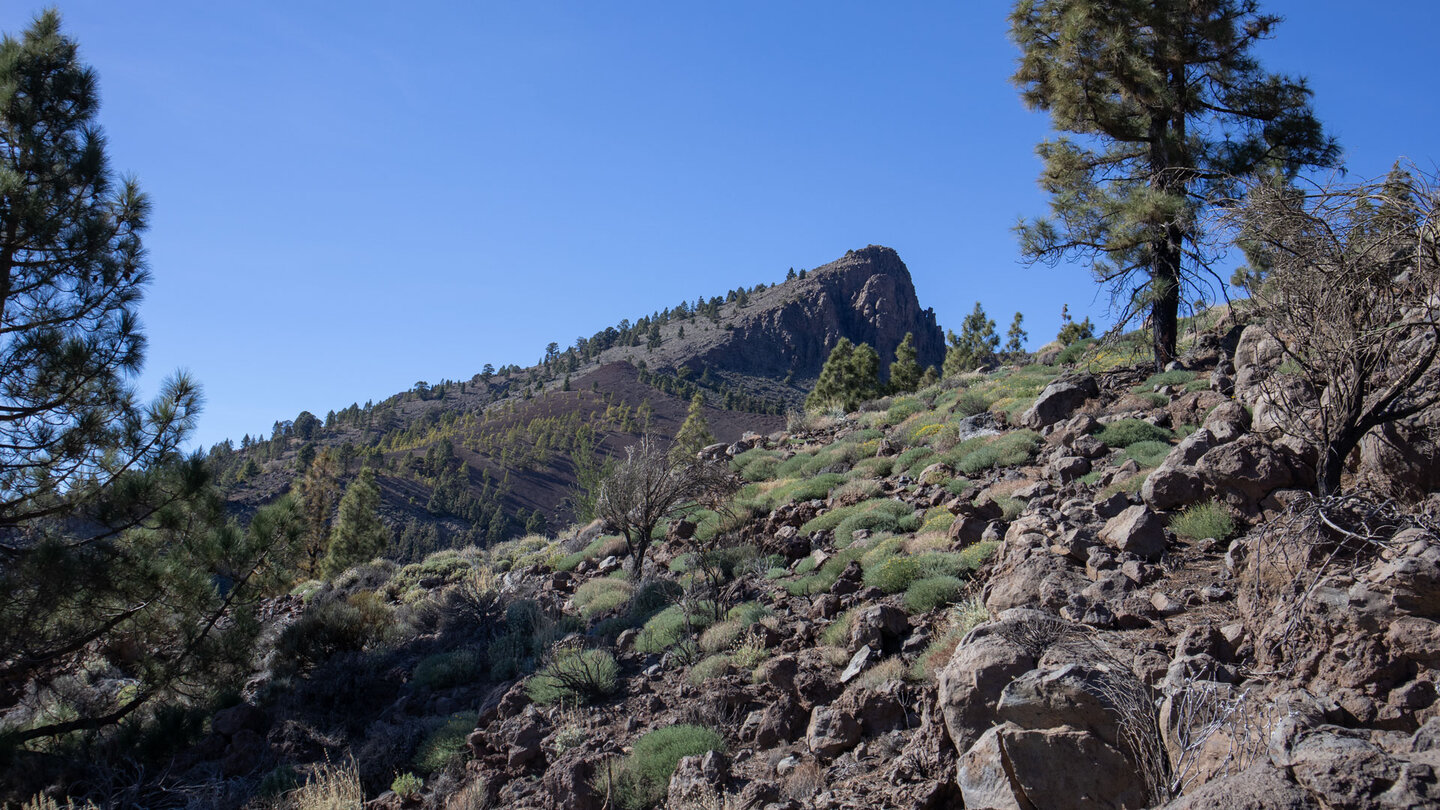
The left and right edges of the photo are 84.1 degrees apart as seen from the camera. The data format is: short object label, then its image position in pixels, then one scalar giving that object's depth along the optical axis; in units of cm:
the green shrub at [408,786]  697
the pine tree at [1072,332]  3350
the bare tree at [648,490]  1285
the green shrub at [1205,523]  625
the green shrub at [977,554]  754
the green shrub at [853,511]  1052
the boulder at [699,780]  542
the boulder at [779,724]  612
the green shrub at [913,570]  755
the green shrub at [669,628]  872
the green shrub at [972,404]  1563
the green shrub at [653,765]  591
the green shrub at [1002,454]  1087
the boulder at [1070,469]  939
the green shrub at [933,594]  703
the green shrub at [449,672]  977
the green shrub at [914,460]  1253
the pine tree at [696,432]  3697
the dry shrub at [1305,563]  418
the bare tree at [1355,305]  538
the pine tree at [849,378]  3609
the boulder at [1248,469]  613
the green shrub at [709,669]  744
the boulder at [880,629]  669
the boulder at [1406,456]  543
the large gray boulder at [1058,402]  1261
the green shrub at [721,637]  804
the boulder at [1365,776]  273
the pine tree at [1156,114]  1359
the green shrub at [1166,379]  1267
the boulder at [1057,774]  389
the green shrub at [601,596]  1087
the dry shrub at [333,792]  655
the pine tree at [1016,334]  4995
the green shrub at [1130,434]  993
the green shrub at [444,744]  744
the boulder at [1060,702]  408
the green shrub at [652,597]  1018
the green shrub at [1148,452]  857
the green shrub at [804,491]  1279
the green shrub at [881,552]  861
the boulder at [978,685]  454
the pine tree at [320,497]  2853
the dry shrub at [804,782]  525
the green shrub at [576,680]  790
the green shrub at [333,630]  1095
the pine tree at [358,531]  2862
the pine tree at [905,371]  3862
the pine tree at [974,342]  4275
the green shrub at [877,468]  1302
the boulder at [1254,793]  287
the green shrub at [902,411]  1822
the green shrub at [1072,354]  1999
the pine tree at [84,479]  854
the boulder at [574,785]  590
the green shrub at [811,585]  861
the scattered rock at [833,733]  564
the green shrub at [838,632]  703
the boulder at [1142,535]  632
